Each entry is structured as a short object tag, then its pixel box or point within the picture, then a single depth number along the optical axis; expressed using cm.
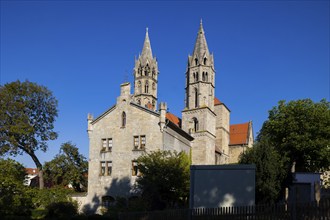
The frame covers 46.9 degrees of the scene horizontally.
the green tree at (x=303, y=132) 4600
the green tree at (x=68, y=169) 5012
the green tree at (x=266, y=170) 2994
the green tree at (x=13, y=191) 3120
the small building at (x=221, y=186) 2230
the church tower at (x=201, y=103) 5481
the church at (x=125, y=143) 3862
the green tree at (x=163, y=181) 3153
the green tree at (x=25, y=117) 4269
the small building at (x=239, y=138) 7369
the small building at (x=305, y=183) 3309
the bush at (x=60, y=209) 3169
